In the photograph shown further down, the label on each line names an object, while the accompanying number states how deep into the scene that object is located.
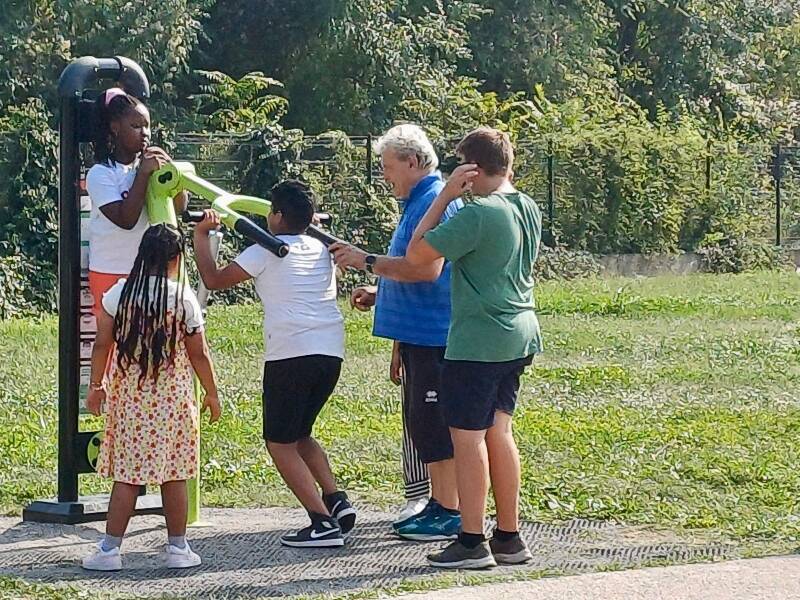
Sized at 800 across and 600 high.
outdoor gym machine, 11.63
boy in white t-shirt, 10.93
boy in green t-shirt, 10.22
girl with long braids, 10.23
